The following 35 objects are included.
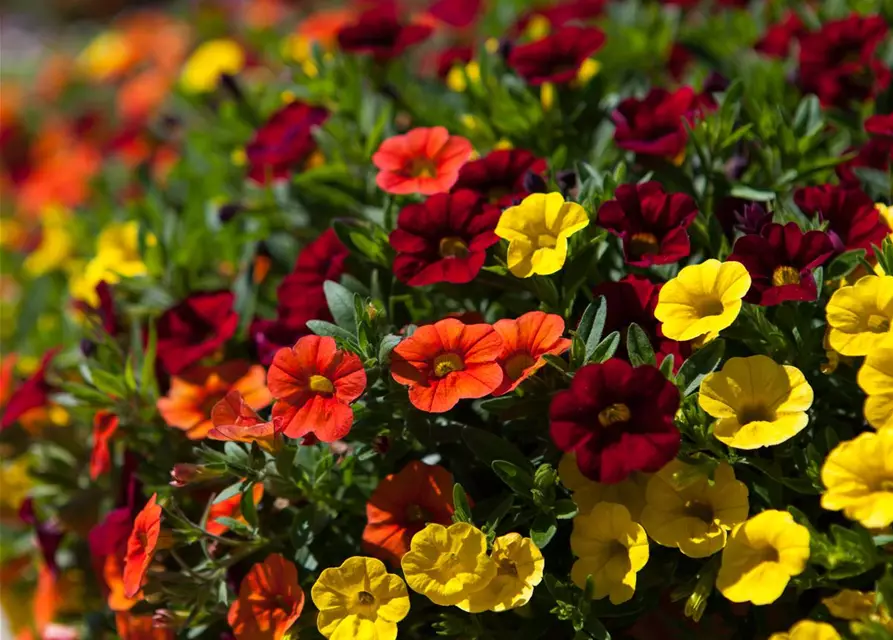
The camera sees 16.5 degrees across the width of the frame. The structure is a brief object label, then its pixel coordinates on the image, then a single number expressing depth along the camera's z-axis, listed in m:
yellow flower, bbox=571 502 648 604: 0.77
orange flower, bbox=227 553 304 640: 0.80
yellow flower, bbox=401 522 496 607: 0.77
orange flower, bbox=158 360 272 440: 0.83
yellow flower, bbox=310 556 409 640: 0.78
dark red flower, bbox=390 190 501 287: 0.81
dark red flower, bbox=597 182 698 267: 0.80
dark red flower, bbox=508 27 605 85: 0.87
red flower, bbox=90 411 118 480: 0.85
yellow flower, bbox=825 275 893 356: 0.77
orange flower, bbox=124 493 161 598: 0.79
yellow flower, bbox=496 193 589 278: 0.80
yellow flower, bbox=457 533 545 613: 0.77
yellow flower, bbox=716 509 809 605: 0.76
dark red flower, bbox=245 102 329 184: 0.90
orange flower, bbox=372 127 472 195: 0.84
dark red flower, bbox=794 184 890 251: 0.80
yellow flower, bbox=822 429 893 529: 0.76
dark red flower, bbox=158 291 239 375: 0.86
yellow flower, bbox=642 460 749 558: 0.77
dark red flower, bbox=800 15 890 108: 0.87
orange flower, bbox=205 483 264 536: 0.82
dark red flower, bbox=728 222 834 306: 0.79
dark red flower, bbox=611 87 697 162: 0.84
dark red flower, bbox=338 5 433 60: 0.91
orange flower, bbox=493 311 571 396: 0.79
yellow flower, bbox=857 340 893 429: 0.76
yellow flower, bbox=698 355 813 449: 0.77
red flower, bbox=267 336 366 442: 0.78
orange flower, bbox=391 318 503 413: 0.78
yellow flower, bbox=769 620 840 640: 0.75
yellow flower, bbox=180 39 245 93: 1.04
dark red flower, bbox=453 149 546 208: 0.84
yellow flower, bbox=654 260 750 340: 0.78
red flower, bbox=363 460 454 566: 0.80
